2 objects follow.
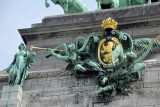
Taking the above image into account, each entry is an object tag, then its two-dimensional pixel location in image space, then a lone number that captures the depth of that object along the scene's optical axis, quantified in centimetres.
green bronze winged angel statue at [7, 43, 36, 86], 2773
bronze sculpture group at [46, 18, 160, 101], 2670
